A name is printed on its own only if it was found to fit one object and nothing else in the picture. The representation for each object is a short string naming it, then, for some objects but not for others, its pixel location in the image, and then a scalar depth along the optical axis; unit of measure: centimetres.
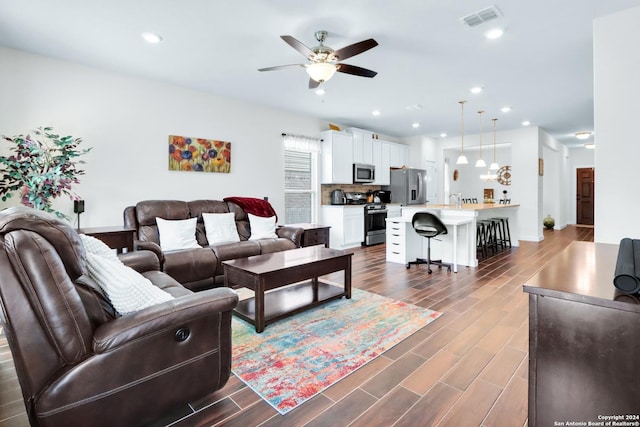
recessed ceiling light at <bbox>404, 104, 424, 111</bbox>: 558
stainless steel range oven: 682
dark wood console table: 89
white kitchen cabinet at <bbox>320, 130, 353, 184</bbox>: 645
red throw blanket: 472
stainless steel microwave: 693
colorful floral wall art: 458
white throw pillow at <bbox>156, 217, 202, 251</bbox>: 373
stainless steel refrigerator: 763
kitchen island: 482
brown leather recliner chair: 119
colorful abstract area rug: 189
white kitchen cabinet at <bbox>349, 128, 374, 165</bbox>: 693
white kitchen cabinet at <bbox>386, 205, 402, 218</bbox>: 737
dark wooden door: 1041
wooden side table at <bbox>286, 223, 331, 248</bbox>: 500
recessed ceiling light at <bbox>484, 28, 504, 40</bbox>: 298
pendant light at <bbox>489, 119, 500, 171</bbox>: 654
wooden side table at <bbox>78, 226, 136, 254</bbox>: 339
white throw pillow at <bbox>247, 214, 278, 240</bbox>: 453
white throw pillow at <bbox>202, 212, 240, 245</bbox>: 414
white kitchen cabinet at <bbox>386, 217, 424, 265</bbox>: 495
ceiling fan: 268
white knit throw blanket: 146
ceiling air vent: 267
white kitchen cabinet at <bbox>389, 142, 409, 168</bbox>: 790
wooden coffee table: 263
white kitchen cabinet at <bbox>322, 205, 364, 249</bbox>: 638
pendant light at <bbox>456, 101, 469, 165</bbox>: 551
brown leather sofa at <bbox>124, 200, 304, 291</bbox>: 347
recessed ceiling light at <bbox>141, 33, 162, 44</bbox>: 306
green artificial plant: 303
